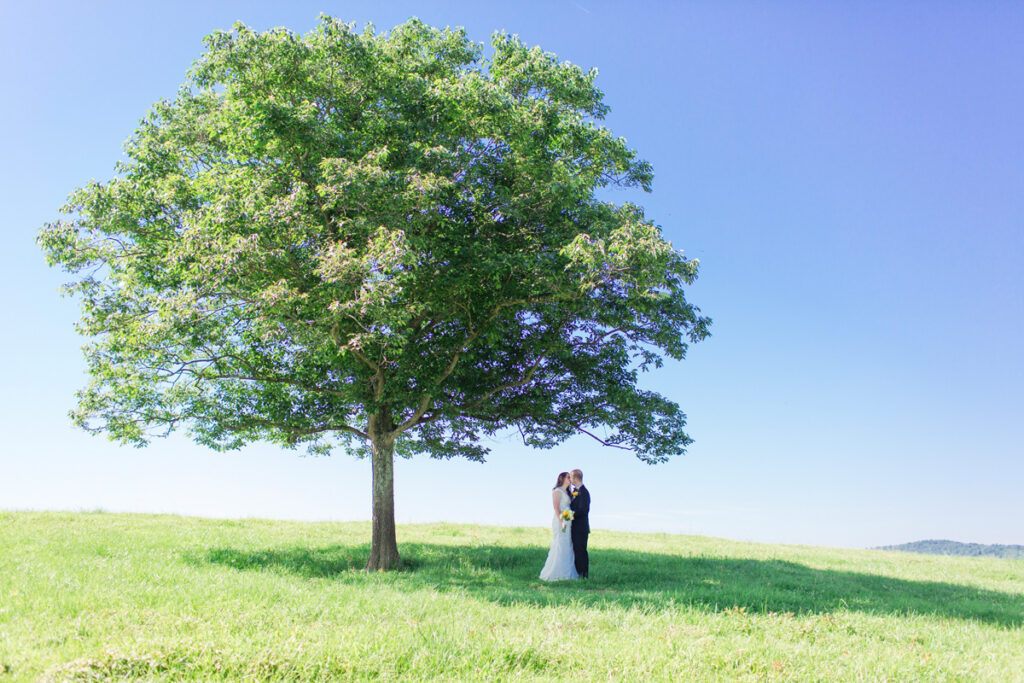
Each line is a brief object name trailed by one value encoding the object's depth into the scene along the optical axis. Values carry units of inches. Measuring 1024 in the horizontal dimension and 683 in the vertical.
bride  680.4
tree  562.3
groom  693.3
